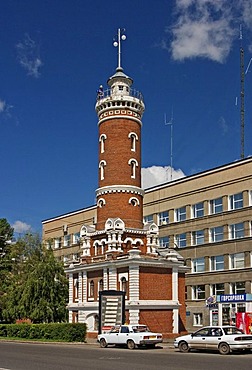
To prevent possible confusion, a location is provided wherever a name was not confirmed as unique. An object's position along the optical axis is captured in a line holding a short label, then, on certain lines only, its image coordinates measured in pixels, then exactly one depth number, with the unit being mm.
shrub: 40281
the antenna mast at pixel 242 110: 61962
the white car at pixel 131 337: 31984
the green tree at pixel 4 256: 61844
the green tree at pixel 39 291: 52656
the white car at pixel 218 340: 27844
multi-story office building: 55031
